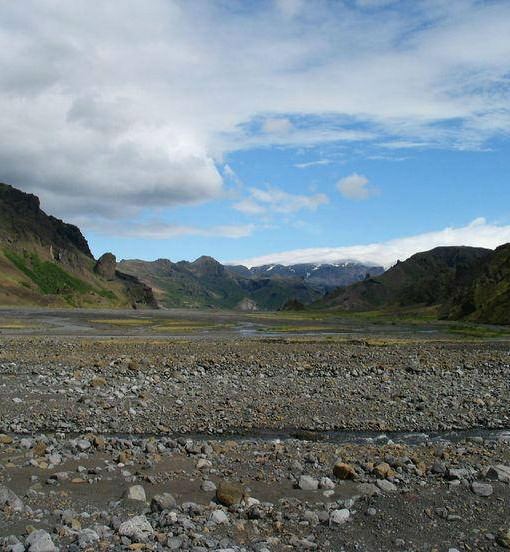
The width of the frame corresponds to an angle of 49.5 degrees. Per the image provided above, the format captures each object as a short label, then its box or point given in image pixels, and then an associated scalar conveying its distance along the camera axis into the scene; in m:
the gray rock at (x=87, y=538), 10.88
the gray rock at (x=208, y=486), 14.33
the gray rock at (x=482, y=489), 13.98
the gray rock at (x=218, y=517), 12.25
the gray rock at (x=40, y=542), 10.44
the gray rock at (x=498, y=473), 14.92
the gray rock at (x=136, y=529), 11.30
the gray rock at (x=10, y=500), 12.60
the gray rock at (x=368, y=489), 14.09
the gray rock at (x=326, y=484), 14.62
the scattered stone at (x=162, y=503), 12.77
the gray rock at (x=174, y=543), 10.94
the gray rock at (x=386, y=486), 14.31
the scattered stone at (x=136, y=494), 13.50
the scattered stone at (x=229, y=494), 13.27
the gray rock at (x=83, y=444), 17.44
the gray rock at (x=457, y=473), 15.05
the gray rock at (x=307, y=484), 14.55
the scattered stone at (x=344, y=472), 15.25
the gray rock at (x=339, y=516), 12.47
